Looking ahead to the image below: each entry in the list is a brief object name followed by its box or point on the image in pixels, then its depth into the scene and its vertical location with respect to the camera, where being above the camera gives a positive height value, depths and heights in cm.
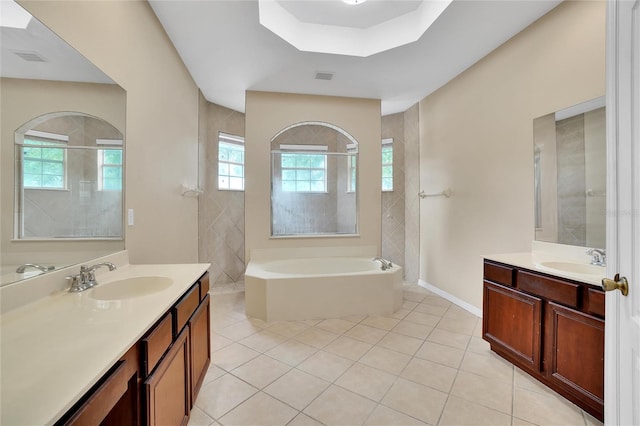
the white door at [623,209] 80 +1
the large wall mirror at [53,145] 97 +31
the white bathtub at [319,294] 277 -87
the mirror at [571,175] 182 +28
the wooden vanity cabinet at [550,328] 143 -73
